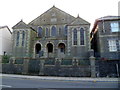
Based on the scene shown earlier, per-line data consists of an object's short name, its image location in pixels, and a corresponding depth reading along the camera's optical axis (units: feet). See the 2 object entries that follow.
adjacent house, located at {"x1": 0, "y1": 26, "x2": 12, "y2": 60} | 106.52
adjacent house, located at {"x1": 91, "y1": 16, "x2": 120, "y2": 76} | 73.21
